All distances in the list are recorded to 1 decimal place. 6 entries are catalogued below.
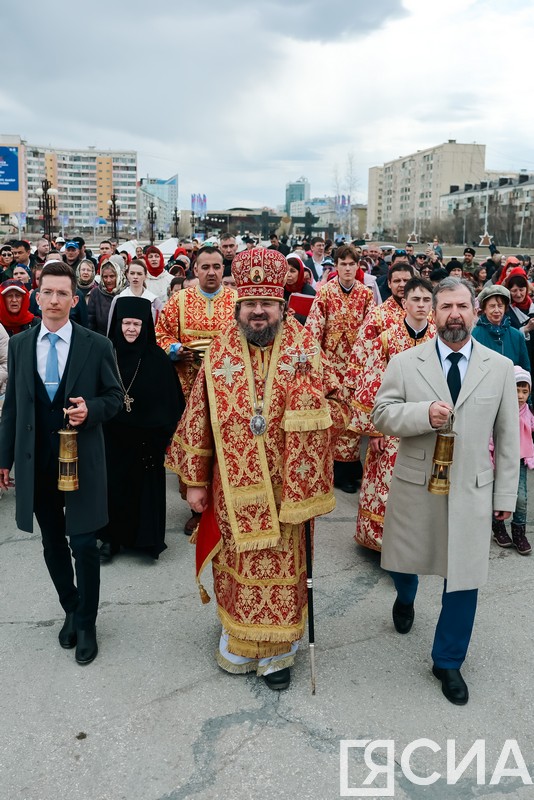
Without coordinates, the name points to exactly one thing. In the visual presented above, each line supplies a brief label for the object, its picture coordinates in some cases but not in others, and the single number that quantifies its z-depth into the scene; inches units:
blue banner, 1483.8
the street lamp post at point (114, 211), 1526.2
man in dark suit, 143.3
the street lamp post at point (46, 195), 1138.4
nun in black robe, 199.2
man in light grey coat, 134.6
